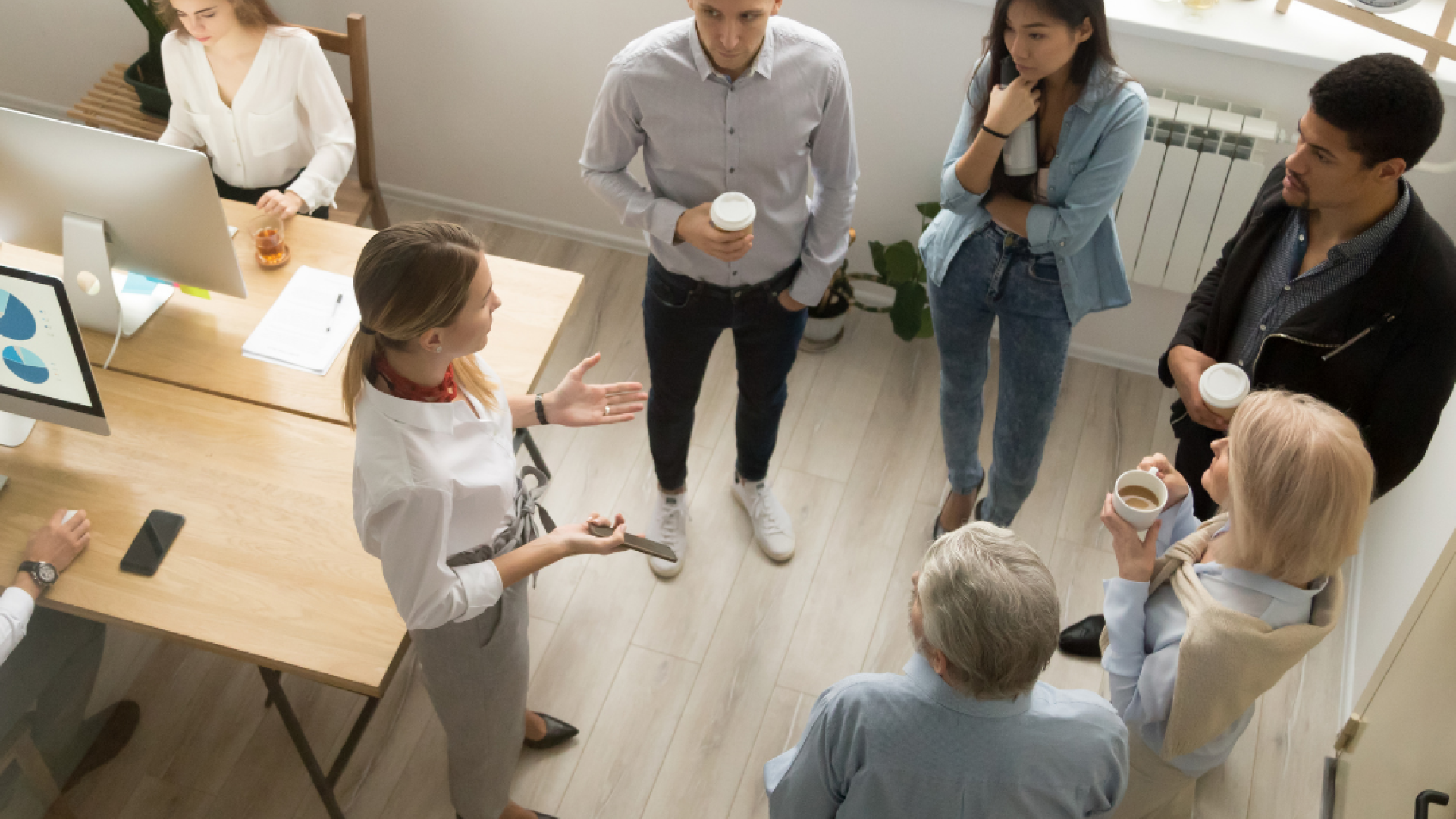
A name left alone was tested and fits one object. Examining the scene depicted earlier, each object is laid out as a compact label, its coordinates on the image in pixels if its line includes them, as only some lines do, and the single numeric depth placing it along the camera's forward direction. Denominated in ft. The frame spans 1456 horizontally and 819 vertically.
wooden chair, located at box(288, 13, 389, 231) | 9.90
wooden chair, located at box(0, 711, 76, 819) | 7.13
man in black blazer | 6.02
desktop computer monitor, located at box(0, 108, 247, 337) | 7.34
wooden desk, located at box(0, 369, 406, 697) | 6.53
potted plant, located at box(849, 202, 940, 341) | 11.19
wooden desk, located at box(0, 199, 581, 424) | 7.93
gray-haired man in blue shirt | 4.59
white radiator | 9.73
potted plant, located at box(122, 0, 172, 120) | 10.90
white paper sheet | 8.11
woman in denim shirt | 6.73
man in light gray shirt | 6.97
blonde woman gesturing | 5.34
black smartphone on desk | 6.78
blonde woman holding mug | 5.40
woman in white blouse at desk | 9.37
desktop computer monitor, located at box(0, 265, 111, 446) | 6.47
